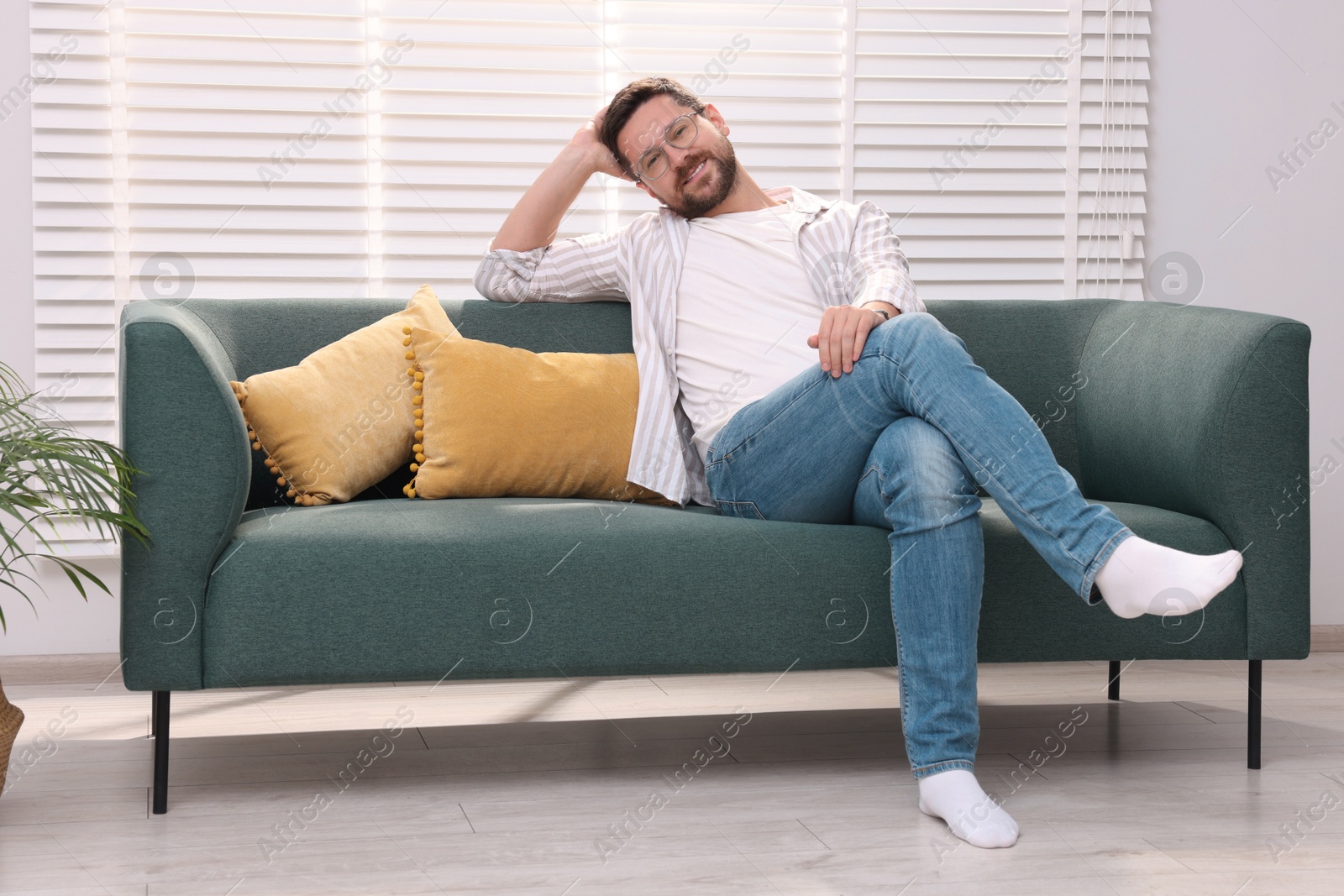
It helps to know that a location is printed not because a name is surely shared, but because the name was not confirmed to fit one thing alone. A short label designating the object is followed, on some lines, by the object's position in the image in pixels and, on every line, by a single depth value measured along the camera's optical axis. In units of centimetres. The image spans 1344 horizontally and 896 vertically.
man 484
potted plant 480
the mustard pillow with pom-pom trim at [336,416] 521
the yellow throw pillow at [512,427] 528
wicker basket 491
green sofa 492
